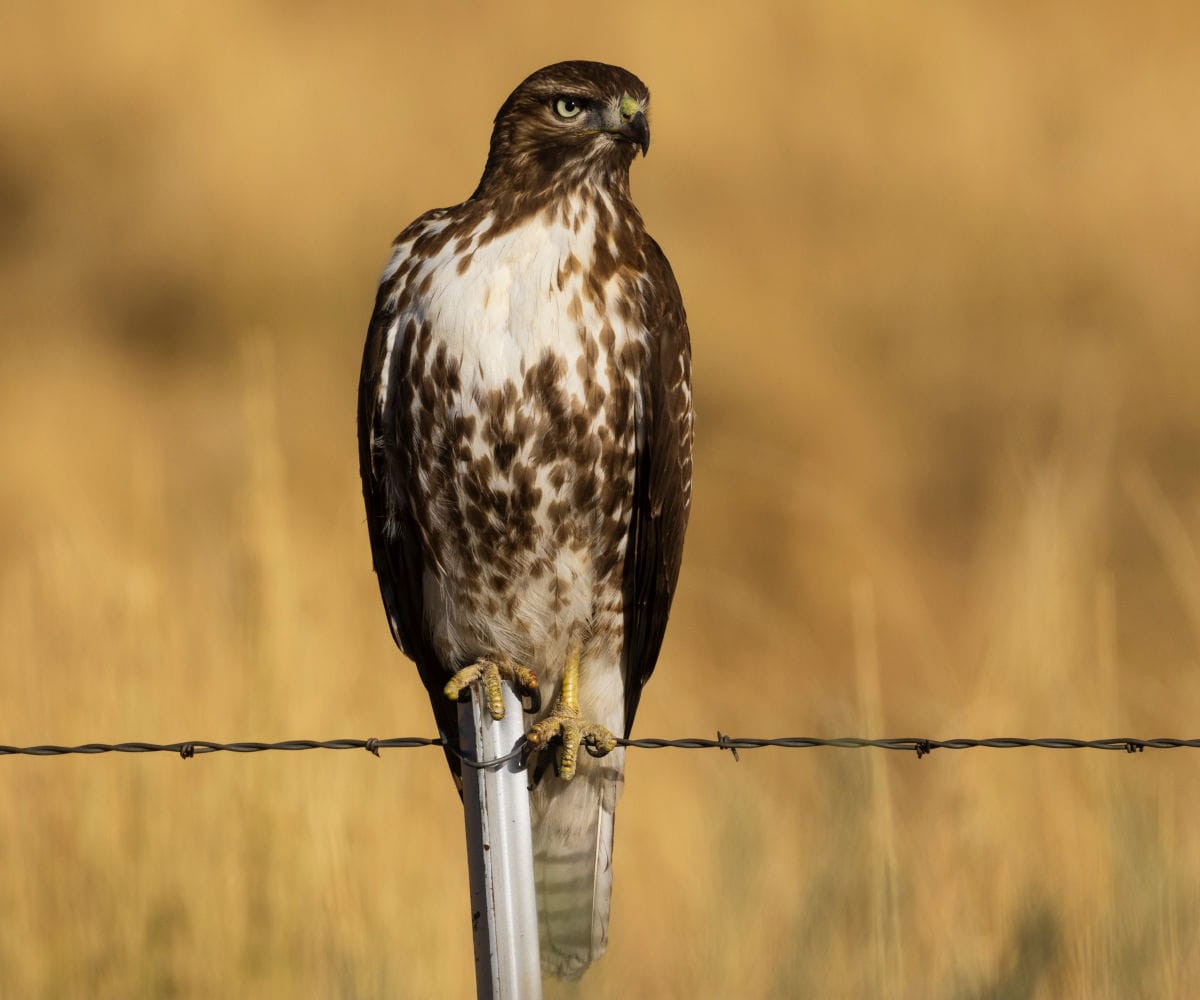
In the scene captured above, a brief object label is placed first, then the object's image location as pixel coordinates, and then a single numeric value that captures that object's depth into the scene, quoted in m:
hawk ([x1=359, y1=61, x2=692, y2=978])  9.22
